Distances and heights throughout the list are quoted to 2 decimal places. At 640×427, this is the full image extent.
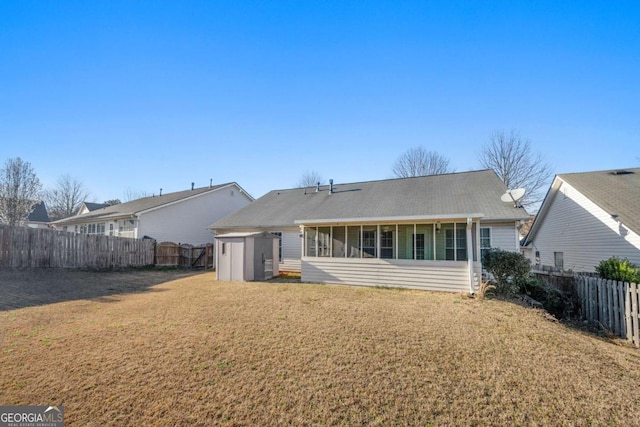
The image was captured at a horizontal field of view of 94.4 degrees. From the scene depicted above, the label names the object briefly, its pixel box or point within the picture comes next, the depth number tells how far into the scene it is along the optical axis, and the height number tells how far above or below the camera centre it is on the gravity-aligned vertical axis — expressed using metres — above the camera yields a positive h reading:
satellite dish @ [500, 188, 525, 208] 10.99 +1.26
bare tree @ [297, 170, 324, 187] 43.53 +7.75
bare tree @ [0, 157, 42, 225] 26.67 +3.93
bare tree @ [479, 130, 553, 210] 25.89 +5.86
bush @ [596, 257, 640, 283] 7.71 -1.14
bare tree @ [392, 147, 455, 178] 30.20 +6.95
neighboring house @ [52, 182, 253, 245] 18.61 +0.98
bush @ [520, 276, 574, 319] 8.71 -2.04
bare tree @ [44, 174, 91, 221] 40.62 +4.64
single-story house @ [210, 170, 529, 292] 9.95 -0.11
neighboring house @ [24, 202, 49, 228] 33.61 +1.68
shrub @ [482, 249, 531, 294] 9.16 -1.28
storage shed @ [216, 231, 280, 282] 12.01 -1.10
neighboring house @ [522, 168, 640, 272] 11.06 +0.46
